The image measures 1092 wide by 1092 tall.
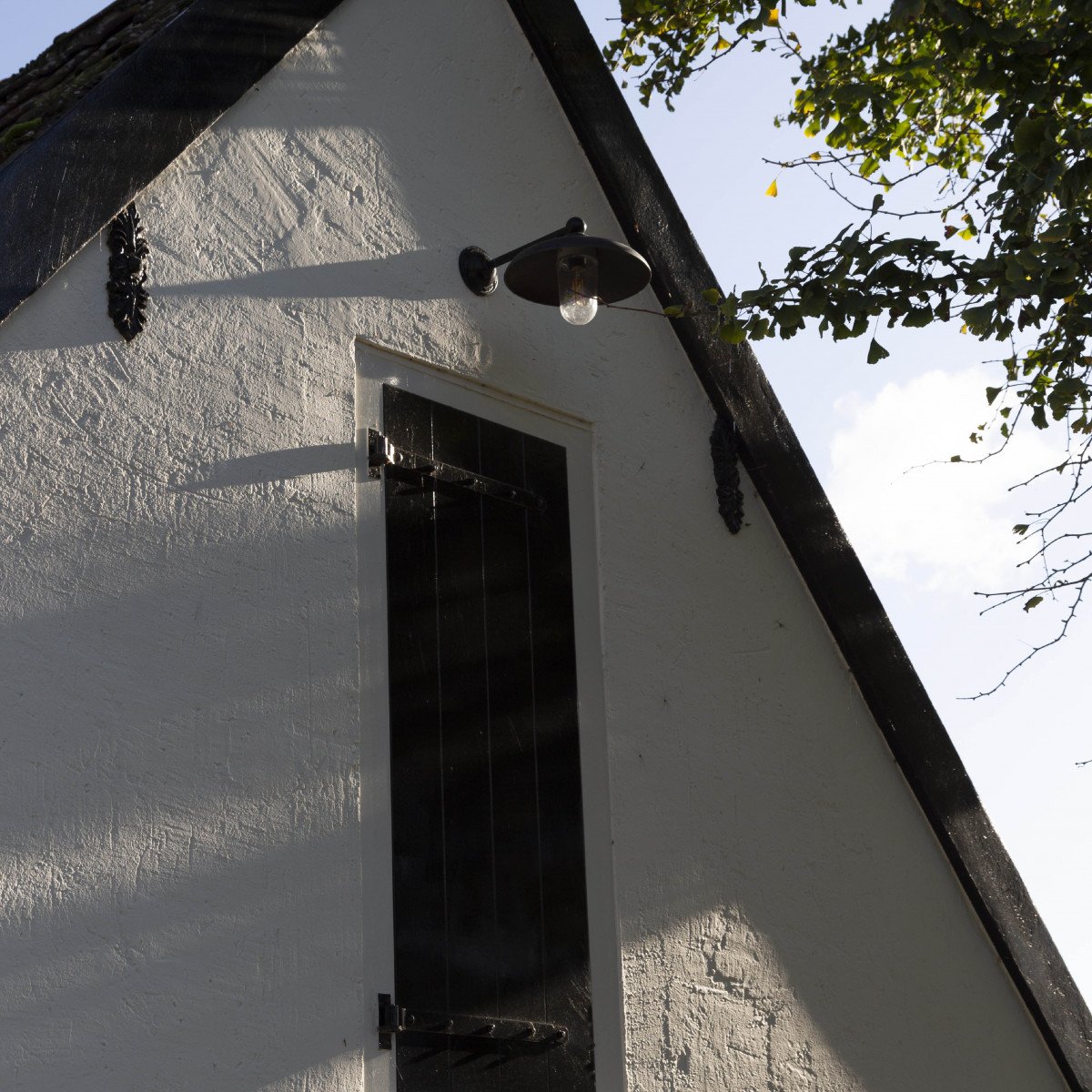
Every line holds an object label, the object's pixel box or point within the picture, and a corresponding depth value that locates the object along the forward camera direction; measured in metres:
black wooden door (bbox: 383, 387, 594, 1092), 4.19
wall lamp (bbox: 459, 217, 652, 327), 4.60
